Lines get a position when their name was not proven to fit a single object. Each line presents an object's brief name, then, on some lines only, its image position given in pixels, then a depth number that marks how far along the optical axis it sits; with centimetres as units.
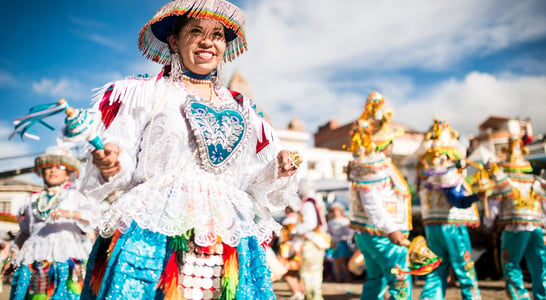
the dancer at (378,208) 384
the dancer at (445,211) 440
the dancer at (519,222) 488
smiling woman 170
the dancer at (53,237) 414
